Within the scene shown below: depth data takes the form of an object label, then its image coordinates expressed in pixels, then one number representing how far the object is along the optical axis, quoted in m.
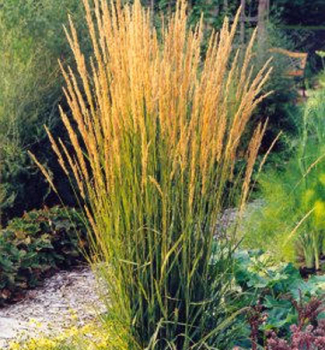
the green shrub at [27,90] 6.42
